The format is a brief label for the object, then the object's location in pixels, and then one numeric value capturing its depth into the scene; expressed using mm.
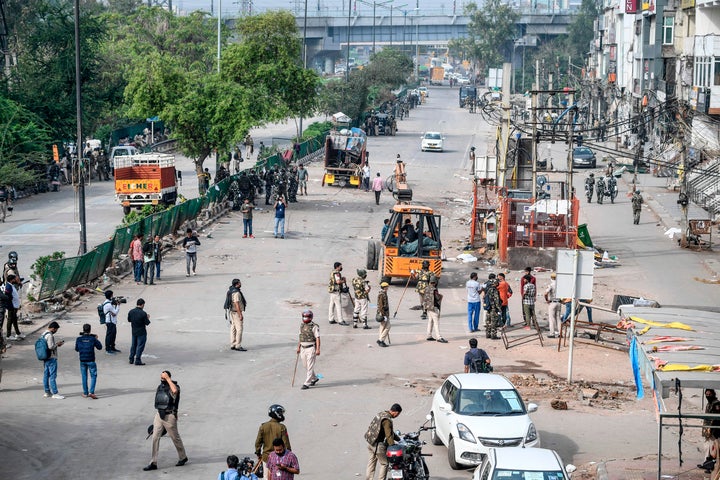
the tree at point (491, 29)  155875
